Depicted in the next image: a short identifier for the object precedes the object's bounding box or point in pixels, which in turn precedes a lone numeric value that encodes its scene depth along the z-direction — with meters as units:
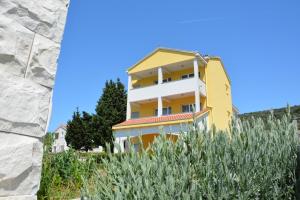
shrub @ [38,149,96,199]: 4.76
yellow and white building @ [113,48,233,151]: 26.23
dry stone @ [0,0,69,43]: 1.60
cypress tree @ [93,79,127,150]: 34.91
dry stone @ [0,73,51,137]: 1.49
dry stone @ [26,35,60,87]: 1.68
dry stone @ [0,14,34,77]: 1.52
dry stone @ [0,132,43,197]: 1.46
